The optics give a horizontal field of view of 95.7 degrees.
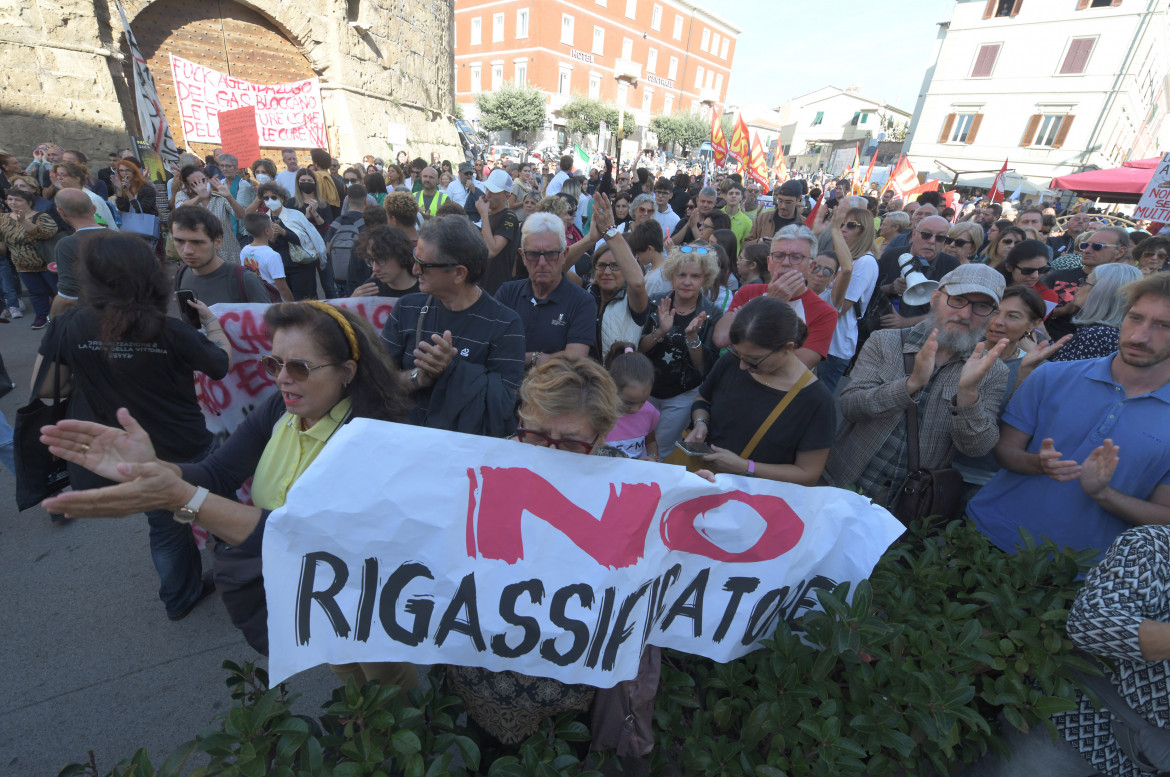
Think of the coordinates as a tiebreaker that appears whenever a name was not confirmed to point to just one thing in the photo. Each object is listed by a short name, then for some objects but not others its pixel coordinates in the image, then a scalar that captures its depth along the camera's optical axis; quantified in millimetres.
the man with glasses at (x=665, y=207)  7485
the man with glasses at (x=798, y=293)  3197
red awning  15191
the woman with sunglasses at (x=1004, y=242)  5867
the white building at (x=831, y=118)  57469
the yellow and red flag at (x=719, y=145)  12914
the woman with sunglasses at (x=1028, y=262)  4211
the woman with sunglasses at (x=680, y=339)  3330
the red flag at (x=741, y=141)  12164
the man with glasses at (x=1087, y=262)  4586
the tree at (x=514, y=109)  37406
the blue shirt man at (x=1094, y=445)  2012
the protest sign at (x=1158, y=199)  7746
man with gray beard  2465
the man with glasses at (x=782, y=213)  6621
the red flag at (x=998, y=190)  14148
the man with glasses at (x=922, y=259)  5047
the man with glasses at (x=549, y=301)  3201
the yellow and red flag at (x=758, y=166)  12352
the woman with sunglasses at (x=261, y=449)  1499
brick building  41625
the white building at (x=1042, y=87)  28344
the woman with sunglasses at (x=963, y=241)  5422
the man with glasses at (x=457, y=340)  2309
